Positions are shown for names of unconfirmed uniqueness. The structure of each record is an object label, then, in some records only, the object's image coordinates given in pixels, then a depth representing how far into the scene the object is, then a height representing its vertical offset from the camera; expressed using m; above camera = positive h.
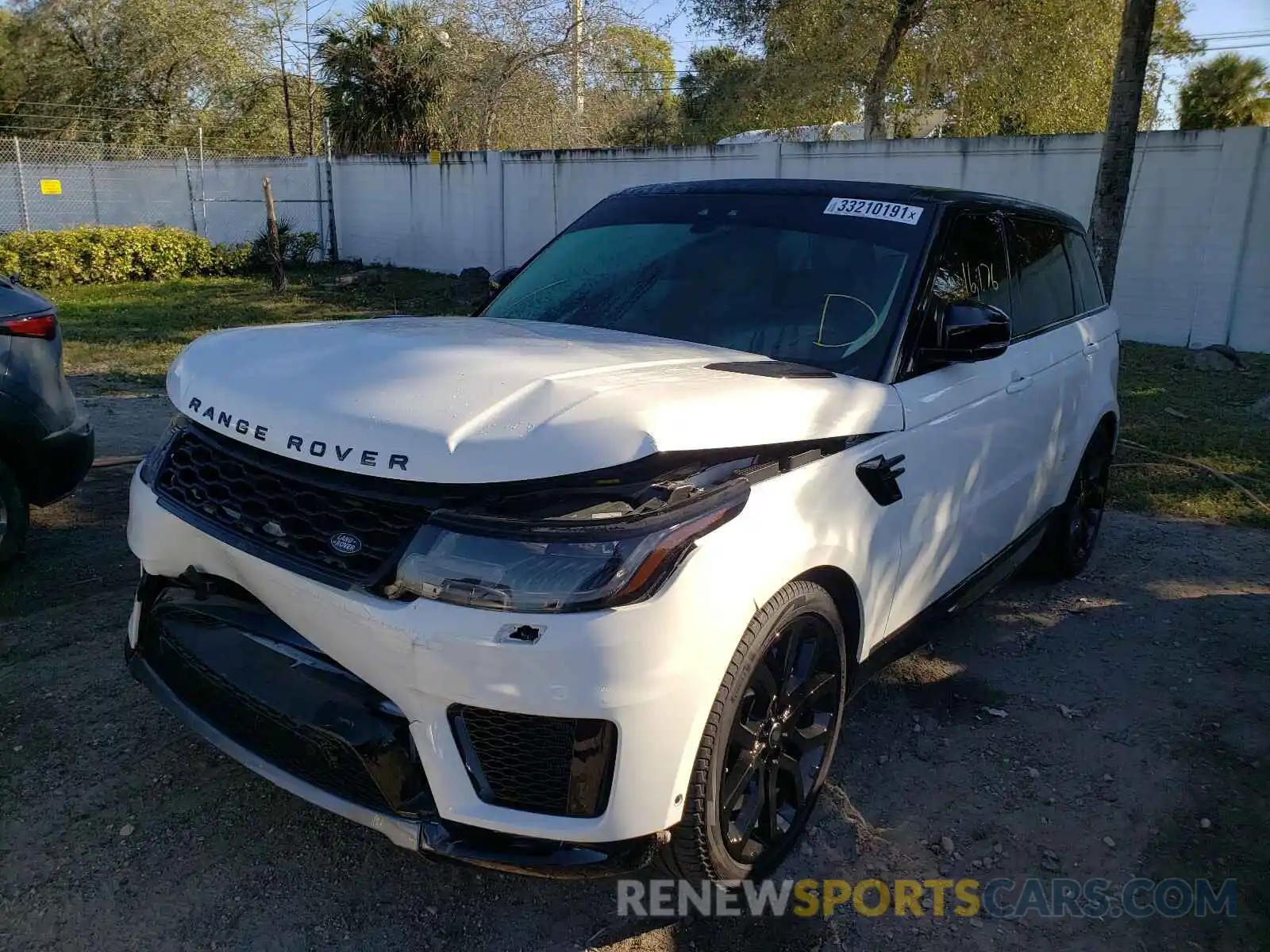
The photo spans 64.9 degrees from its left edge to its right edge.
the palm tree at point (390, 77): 22.56 +2.14
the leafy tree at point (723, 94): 17.78 +1.70
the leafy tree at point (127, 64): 27.66 +2.85
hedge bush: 16.20 -1.44
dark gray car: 4.27 -1.06
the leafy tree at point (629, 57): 21.75 +2.68
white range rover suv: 2.08 -0.83
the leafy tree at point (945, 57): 15.02 +1.95
